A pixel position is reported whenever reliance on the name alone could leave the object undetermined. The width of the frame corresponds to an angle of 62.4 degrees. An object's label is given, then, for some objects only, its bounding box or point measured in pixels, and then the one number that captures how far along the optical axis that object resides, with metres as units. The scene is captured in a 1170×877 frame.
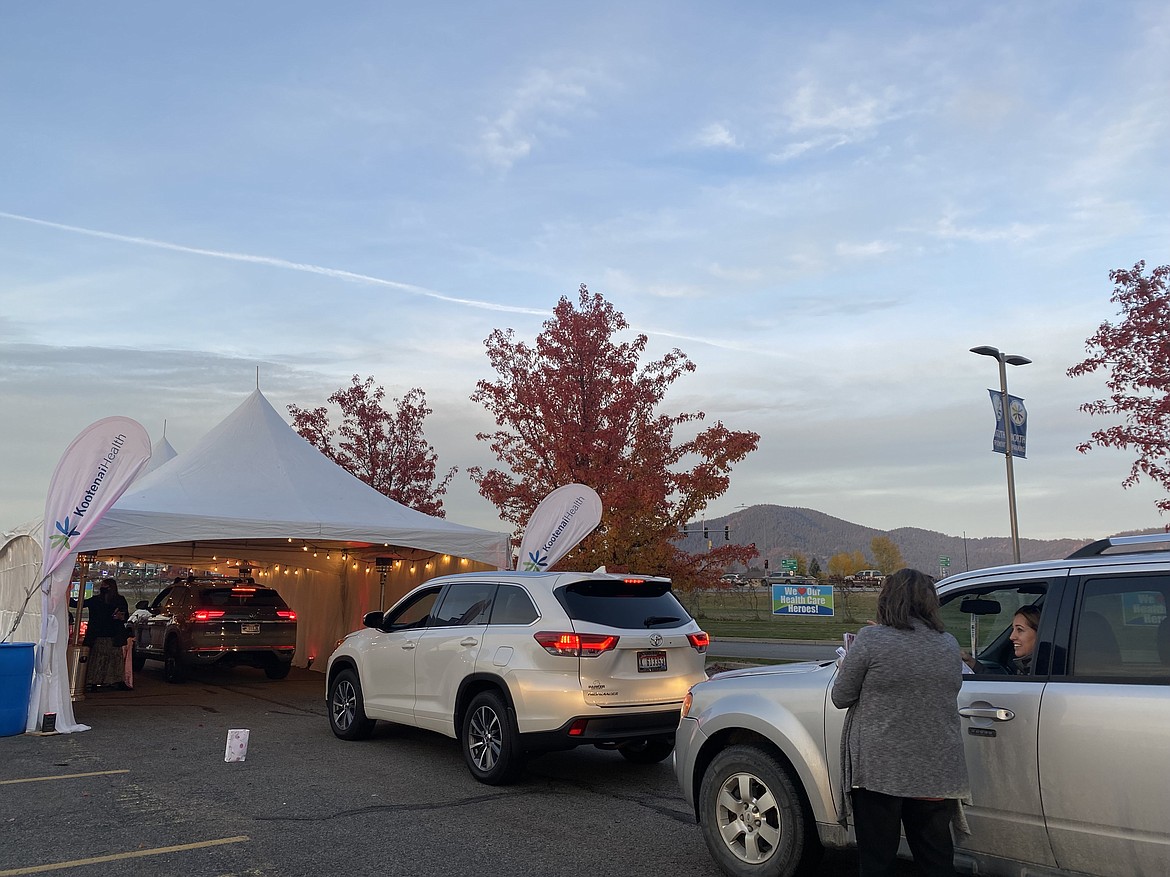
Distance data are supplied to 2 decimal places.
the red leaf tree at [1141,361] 14.41
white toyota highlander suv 7.88
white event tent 13.06
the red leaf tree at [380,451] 30.11
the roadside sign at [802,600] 36.59
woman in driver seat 4.71
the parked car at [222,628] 16.72
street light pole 18.53
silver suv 4.02
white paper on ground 9.22
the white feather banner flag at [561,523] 14.69
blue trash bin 10.87
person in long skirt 15.47
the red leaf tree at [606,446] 17.75
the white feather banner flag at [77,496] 11.43
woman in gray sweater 4.16
